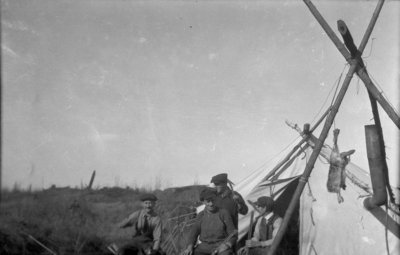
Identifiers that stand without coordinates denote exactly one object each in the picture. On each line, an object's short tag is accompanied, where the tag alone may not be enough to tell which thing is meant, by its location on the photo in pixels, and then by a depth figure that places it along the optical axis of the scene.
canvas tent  6.15
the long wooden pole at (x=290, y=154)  6.82
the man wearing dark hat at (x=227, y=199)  5.80
